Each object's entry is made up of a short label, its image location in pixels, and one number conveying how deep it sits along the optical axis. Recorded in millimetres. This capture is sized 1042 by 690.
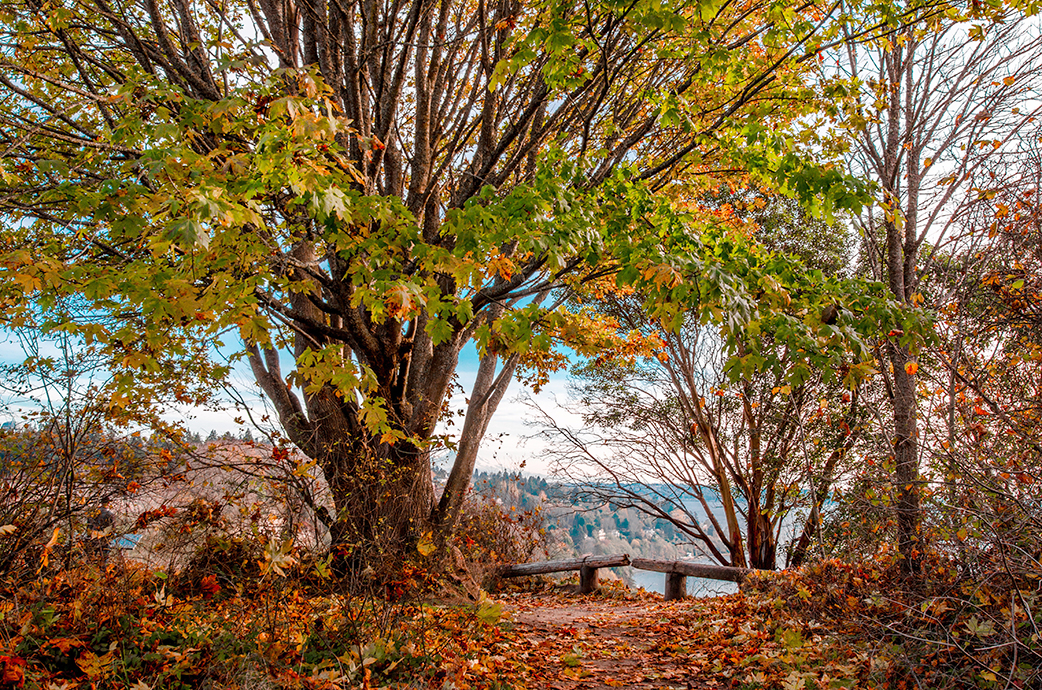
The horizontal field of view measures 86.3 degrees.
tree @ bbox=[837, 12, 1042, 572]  6320
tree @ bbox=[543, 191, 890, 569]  9773
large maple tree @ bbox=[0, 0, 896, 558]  3584
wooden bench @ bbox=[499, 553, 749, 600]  9250
